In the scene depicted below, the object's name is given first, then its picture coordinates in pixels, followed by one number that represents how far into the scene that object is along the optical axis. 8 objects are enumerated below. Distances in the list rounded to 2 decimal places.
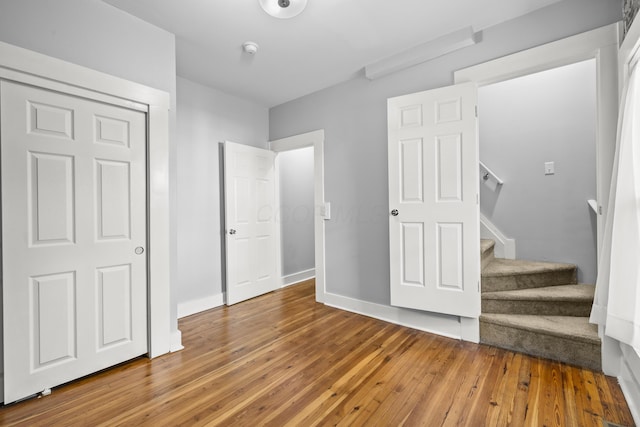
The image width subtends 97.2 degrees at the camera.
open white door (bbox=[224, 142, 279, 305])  3.46
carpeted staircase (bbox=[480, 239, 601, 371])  2.00
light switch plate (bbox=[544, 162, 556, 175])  3.03
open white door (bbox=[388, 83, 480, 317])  2.33
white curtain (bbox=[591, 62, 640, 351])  1.47
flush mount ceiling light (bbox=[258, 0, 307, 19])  1.88
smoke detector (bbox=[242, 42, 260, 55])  2.52
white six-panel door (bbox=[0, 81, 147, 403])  1.67
